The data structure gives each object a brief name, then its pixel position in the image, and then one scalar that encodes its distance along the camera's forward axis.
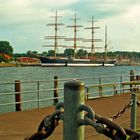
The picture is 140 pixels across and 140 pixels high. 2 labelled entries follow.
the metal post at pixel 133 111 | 7.42
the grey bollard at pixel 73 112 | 2.95
